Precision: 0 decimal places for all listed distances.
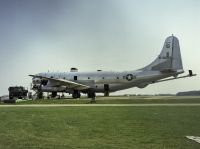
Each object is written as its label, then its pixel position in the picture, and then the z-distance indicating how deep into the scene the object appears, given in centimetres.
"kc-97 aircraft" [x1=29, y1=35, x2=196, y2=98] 3255
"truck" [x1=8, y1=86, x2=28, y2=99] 3884
